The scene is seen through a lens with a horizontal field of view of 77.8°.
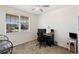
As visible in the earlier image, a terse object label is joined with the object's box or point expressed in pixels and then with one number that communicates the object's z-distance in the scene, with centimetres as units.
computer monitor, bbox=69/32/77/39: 227
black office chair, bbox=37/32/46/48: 301
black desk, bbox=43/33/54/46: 312
